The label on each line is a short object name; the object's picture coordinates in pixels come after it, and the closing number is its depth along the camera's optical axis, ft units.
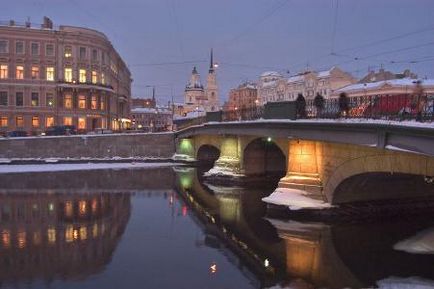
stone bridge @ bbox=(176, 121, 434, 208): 61.98
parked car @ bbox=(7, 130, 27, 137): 216.95
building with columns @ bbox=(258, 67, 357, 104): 325.62
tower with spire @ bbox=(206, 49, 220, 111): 449.06
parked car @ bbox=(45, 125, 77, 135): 221.66
